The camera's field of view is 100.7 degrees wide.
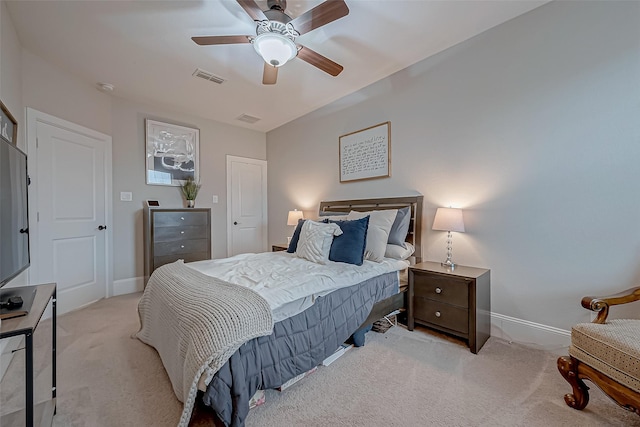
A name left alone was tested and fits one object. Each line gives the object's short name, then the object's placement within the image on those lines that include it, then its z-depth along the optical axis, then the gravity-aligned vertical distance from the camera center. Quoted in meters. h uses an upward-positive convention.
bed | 1.25 -0.59
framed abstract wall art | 3.85 +0.87
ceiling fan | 1.76 +1.30
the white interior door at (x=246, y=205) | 4.67 +0.09
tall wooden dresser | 3.51 -0.36
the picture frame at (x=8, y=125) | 1.94 +0.68
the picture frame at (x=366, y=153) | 3.19 +0.72
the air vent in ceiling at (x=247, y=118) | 4.31 +1.53
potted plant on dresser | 4.09 +0.30
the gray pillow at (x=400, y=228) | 2.75 -0.19
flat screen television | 1.22 -0.02
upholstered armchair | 1.21 -0.74
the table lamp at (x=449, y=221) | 2.37 -0.11
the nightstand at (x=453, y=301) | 2.10 -0.78
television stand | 0.92 -0.53
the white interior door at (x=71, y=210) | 2.76 +0.01
